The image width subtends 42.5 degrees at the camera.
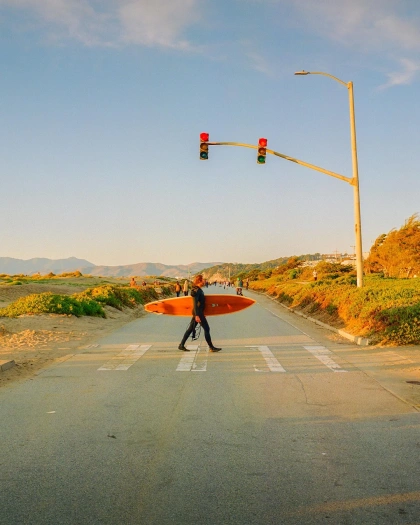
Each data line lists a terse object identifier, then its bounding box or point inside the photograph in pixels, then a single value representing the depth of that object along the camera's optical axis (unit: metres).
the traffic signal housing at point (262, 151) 20.94
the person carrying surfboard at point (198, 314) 13.54
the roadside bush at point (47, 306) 21.56
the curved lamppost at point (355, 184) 21.58
